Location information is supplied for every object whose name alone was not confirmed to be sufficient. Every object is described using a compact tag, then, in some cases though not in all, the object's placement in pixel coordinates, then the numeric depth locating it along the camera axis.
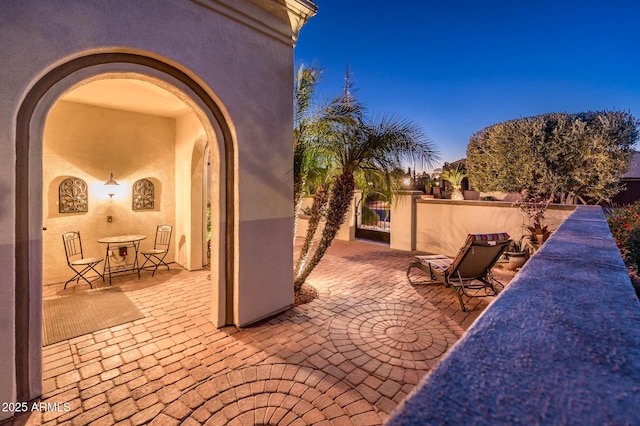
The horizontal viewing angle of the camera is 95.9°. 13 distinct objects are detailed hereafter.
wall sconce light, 7.19
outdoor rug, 4.59
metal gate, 12.52
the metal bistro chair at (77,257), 6.53
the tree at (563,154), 9.62
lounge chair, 5.54
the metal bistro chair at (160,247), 7.97
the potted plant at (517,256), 8.07
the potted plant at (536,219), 7.74
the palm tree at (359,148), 5.62
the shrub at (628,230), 4.32
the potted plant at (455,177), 12.01
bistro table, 7.25
